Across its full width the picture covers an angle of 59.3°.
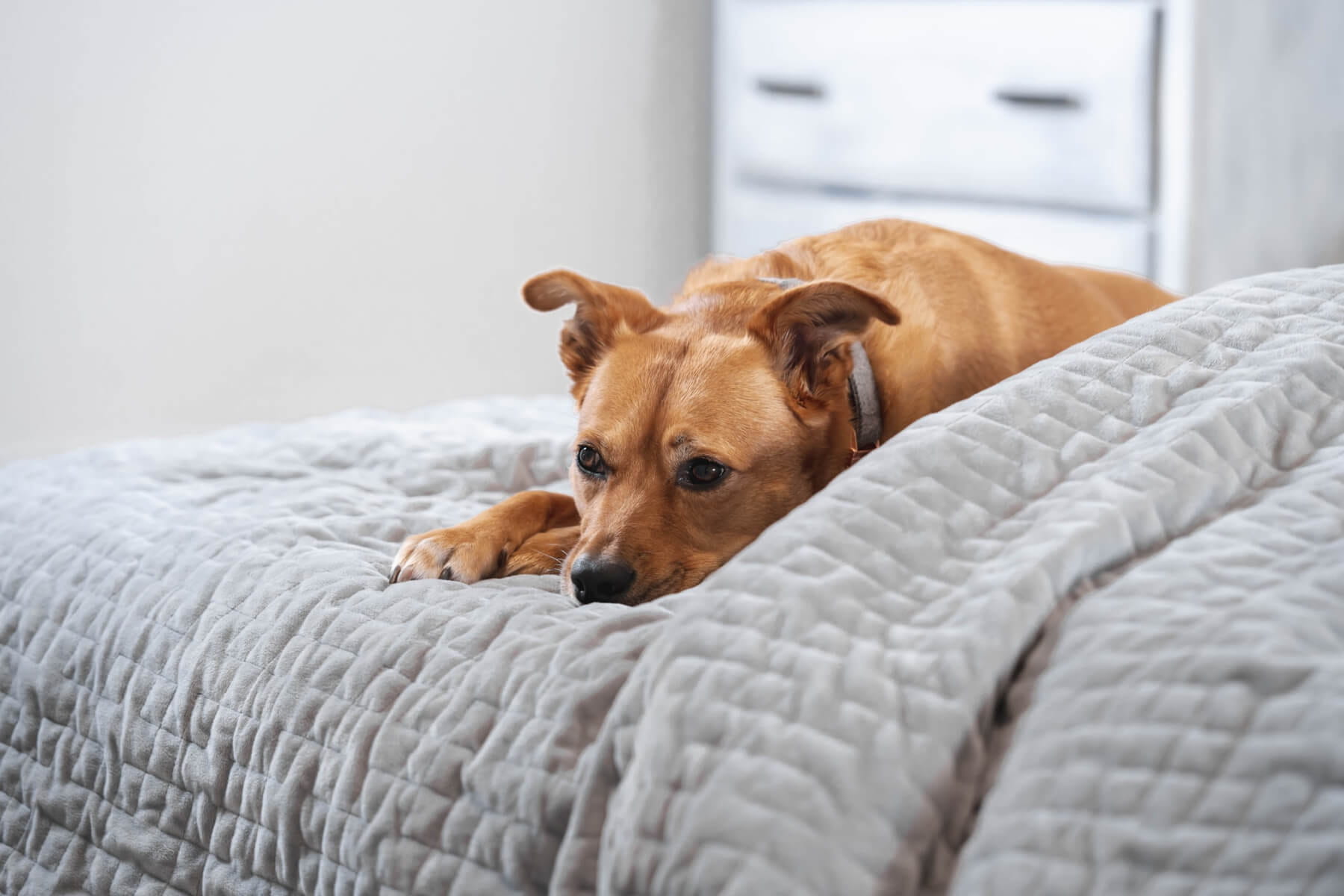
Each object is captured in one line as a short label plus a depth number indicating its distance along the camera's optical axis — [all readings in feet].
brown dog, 4.64
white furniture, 9.98
